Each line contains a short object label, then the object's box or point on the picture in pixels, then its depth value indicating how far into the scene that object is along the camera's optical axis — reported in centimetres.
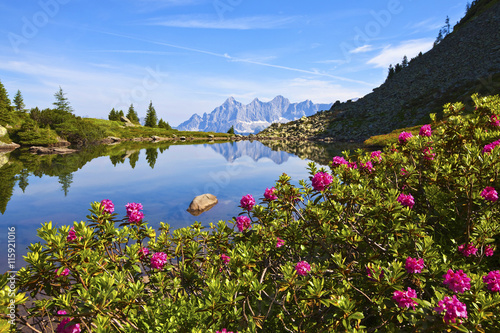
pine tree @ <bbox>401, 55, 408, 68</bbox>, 14980
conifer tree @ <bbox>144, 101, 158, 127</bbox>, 15725
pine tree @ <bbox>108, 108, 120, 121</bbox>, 14451
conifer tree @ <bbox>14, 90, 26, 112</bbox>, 10362
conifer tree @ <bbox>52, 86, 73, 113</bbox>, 11750
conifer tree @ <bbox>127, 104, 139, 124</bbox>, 15350
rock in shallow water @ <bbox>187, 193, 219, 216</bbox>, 1942
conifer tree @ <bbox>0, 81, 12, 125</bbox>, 7094
